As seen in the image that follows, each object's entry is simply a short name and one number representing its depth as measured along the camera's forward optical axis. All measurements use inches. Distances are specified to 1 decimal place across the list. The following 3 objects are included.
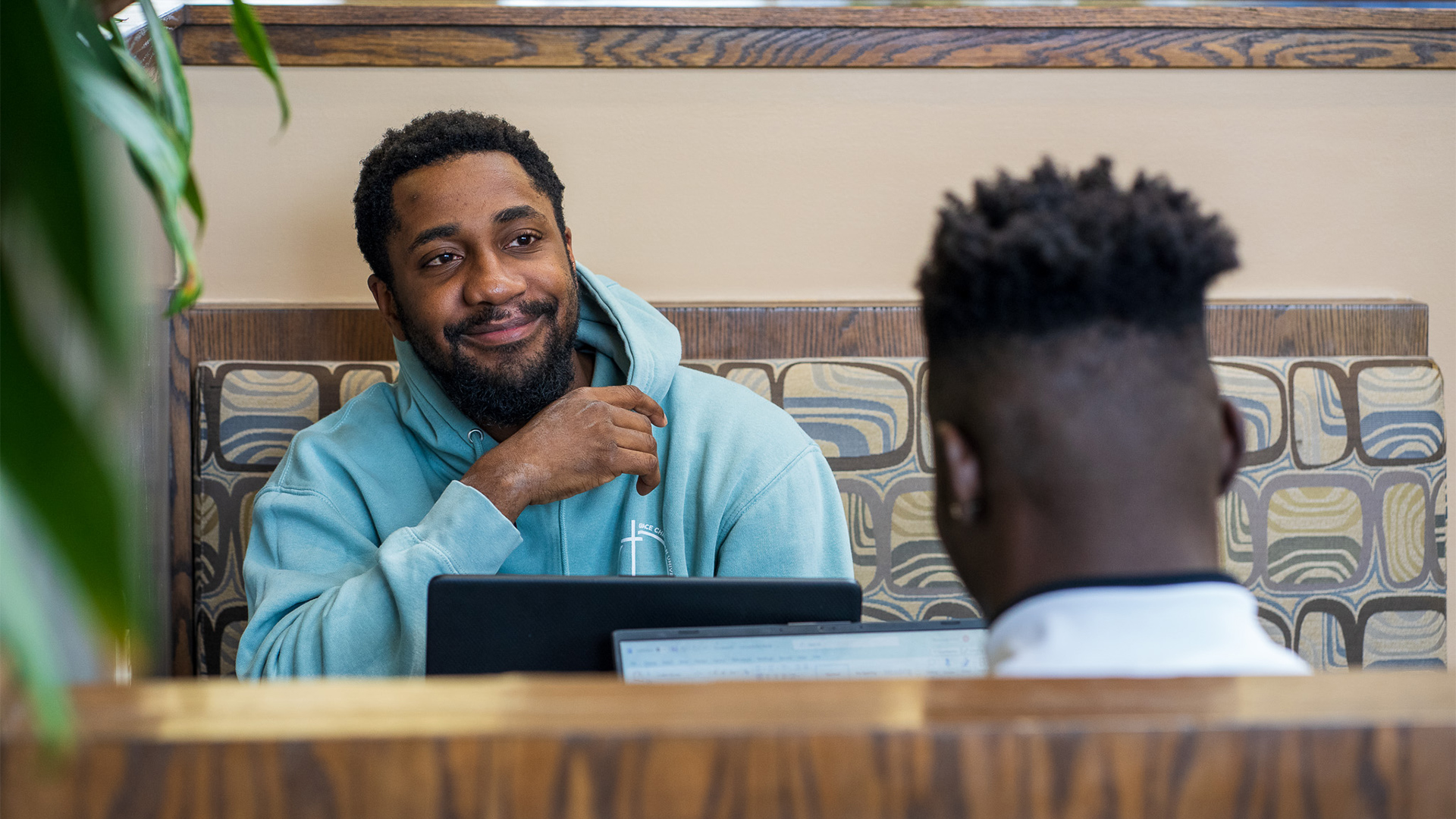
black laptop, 83.4
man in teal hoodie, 95.1
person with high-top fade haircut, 66.3
